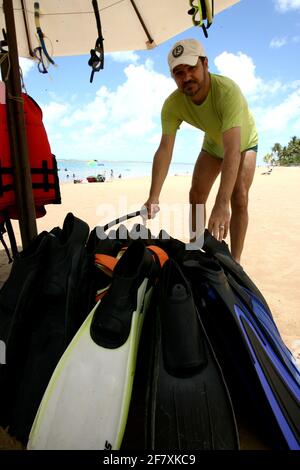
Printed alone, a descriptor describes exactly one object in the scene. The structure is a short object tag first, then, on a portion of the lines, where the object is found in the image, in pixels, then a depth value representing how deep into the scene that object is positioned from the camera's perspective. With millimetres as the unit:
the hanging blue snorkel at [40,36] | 2316
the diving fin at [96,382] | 729
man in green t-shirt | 1934
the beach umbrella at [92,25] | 2210
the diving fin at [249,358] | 840
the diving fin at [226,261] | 1258
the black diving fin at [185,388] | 751
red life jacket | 1752
